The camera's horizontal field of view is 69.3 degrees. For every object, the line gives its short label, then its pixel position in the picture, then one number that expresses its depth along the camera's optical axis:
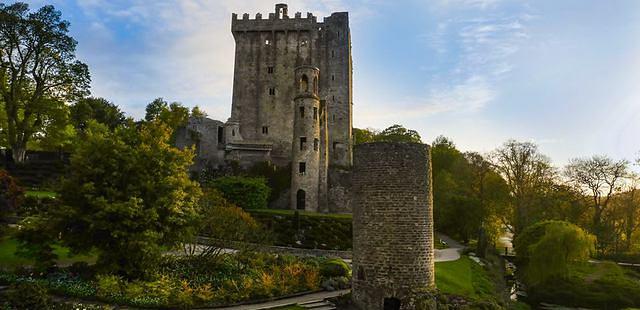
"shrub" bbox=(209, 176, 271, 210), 35.31
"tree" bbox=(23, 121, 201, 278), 17.75
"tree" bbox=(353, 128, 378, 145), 71.50
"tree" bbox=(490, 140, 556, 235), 43.19
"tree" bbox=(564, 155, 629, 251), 41.47
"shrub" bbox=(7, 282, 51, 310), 14.72
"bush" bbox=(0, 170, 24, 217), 23.62
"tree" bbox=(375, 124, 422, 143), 64.10
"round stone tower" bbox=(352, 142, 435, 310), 15.40
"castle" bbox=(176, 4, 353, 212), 49.34
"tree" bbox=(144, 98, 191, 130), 57.42
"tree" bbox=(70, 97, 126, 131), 53.38
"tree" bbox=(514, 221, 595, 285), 27.22
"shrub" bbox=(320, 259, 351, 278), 21.84
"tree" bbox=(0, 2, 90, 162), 38.50
